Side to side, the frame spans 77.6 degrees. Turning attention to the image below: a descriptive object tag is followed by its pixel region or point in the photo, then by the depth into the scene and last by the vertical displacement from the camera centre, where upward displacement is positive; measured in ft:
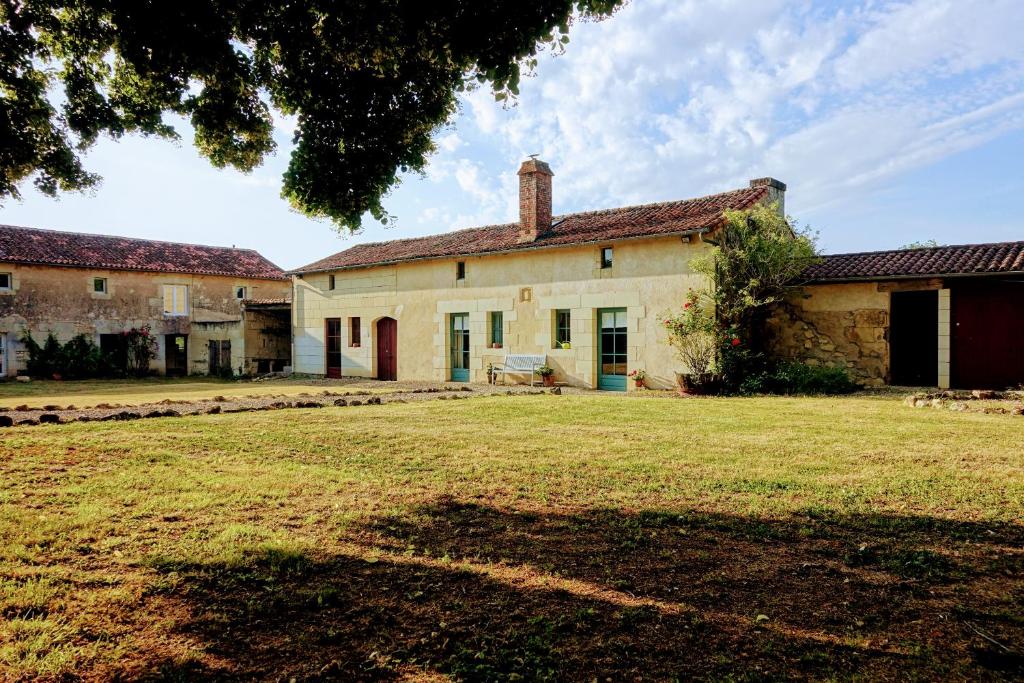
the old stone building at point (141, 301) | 73.10 +6.28
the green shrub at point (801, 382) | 43.50 -2.48
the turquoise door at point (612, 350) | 51.11 -0.19
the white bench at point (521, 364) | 54.24 -1.35
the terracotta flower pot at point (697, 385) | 44.11 -2.65
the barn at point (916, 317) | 43.21 +2.03
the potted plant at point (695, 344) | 44.39 +0.21
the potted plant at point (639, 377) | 49.03 -2.28
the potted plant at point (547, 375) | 53.32 -2.25
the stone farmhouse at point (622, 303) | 44.42 +3.64
